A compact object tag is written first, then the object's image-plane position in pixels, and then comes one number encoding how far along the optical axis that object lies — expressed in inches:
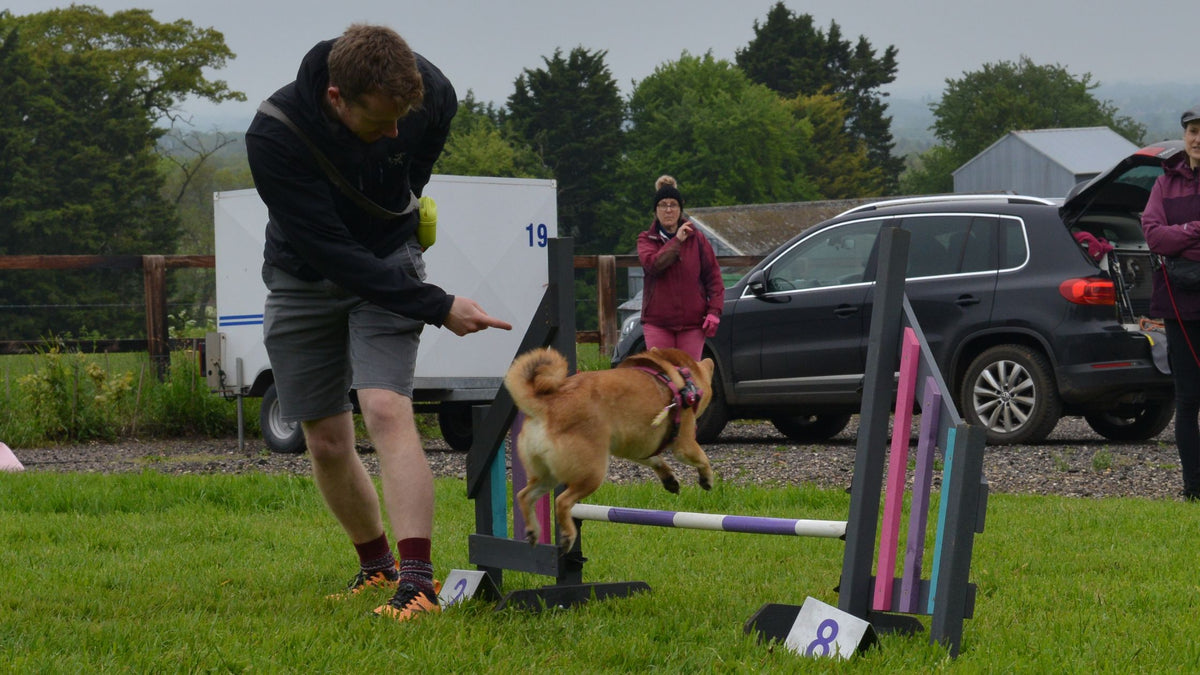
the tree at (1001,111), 3659.0
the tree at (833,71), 3513.8
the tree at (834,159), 3316.9
